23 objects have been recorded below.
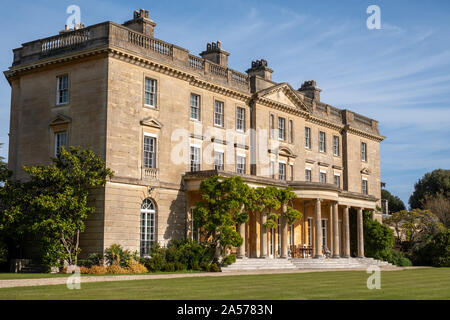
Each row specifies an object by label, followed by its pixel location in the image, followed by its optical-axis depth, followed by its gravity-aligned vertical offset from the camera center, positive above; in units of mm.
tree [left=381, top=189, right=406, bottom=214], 94125 +4917
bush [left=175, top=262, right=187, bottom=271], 29641 -1649
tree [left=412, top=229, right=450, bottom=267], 44188 -1445
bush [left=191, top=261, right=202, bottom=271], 30438 -1694
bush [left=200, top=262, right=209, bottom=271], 30450 -1699
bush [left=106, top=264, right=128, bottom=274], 26875 -1646
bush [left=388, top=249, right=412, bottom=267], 44344 -2047
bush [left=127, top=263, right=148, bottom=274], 27719 -1665
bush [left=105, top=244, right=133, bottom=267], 28016 -1095
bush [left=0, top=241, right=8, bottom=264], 28312 -844
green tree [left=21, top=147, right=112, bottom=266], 26656 +1565
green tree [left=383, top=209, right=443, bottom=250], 50719 +662
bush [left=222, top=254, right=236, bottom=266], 31062 -1415
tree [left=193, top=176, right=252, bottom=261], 31312 +1177
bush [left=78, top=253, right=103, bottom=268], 27875 -1303
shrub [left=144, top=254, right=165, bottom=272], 29234 -1478
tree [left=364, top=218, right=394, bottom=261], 44688 -554
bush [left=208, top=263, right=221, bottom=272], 30302 -1791
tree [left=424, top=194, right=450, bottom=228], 68125 +3000
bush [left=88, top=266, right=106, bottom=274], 26547 -1649
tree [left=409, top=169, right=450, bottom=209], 83062 +6652
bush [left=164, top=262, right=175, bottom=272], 29203 -1672
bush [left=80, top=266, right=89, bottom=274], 26812 -1669
